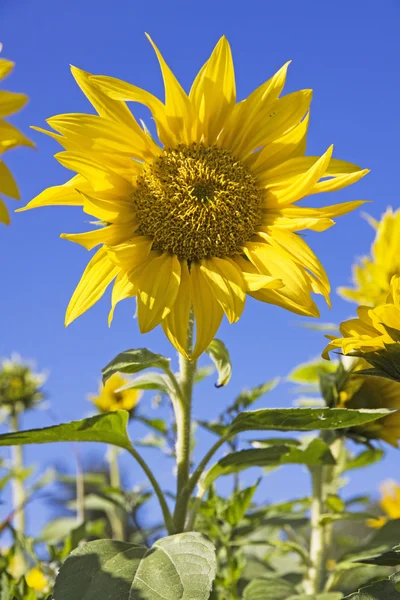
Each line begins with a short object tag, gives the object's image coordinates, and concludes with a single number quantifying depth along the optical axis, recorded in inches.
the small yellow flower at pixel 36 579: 35.4
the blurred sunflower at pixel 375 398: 28.6
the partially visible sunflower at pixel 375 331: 24.0
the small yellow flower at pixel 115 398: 41.6
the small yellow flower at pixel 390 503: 39.1
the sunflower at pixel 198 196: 25.6
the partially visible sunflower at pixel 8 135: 23.7
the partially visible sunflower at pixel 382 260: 36.0
